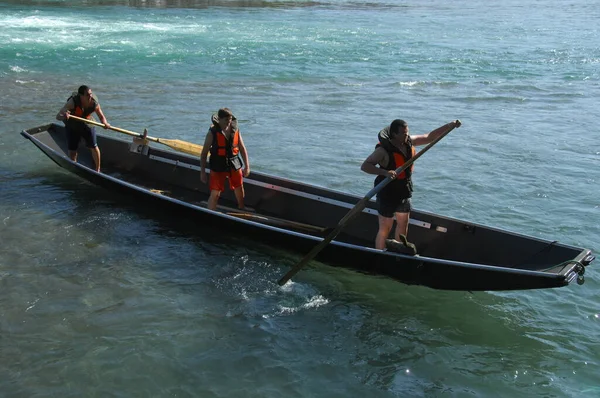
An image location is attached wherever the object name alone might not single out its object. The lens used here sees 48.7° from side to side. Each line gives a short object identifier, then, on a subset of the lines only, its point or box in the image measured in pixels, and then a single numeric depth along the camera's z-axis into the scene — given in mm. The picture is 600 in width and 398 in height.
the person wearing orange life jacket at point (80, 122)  10789
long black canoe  7234
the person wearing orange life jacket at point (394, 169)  7594
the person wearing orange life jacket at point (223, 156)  9117
